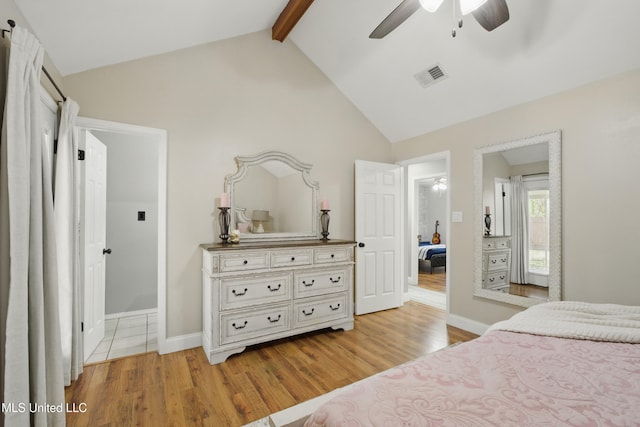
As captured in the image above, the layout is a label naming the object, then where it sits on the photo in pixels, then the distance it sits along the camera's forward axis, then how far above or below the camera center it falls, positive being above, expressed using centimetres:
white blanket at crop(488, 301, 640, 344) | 129 -56
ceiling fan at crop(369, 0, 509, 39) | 157 +118
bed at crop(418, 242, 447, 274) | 654 -101
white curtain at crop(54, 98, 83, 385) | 203 -19
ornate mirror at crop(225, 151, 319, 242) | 299 +18
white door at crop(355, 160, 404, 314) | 374 -31
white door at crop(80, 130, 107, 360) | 246 -23
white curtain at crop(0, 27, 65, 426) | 114 -19
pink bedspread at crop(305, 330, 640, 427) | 79 -57
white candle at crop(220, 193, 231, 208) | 273 +13
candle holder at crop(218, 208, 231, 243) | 278 -9
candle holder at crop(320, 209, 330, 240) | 339 -12
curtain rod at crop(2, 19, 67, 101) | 128 +88
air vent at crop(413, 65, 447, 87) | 291 +147
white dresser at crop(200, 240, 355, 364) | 247 -76
